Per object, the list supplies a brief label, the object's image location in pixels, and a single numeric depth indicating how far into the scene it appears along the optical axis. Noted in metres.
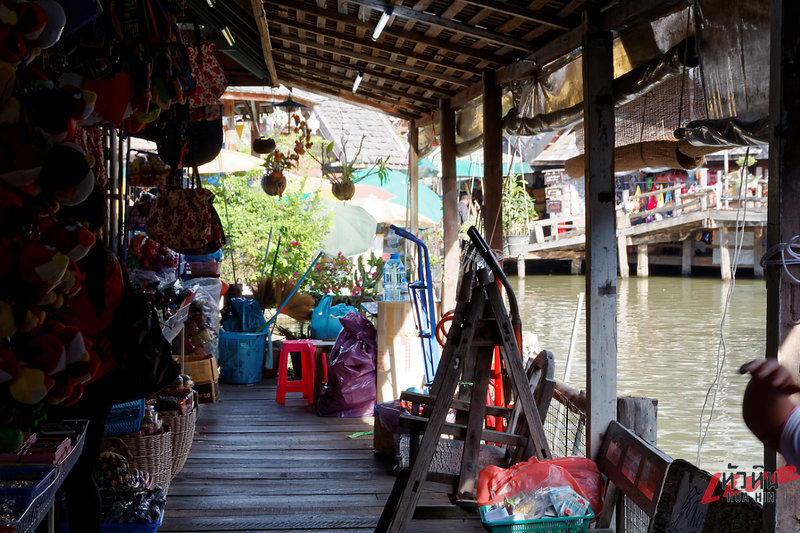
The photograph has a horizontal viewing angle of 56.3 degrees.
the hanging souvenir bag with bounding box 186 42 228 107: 3.52
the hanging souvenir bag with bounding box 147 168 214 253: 3.89
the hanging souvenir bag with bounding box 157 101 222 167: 3.54
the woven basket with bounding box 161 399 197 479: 4.26
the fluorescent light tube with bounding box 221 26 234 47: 4.69
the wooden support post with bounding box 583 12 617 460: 3.58
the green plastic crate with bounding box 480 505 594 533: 2.93
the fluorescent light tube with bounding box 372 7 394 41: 4.69
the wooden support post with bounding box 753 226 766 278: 20.38
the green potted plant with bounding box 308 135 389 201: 8.66
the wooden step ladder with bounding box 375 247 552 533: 3.28
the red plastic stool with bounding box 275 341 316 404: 6.57
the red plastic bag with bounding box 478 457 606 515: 3.15
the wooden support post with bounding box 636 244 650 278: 22.17
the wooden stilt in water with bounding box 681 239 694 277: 22.70
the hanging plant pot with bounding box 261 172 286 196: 8.27
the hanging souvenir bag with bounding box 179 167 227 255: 3.98
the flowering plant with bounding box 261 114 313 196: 8.28
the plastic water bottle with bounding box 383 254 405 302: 6.68
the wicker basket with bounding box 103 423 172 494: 3.67
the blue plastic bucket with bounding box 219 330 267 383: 7.32
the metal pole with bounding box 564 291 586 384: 7.42
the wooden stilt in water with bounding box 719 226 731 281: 20.34
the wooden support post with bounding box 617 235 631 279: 21.22
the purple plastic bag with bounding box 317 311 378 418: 5.96
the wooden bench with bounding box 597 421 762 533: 2.45
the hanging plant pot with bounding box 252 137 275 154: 7.73
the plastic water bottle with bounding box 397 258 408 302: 6.67
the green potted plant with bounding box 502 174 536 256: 8.63
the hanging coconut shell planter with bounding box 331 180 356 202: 8.69
